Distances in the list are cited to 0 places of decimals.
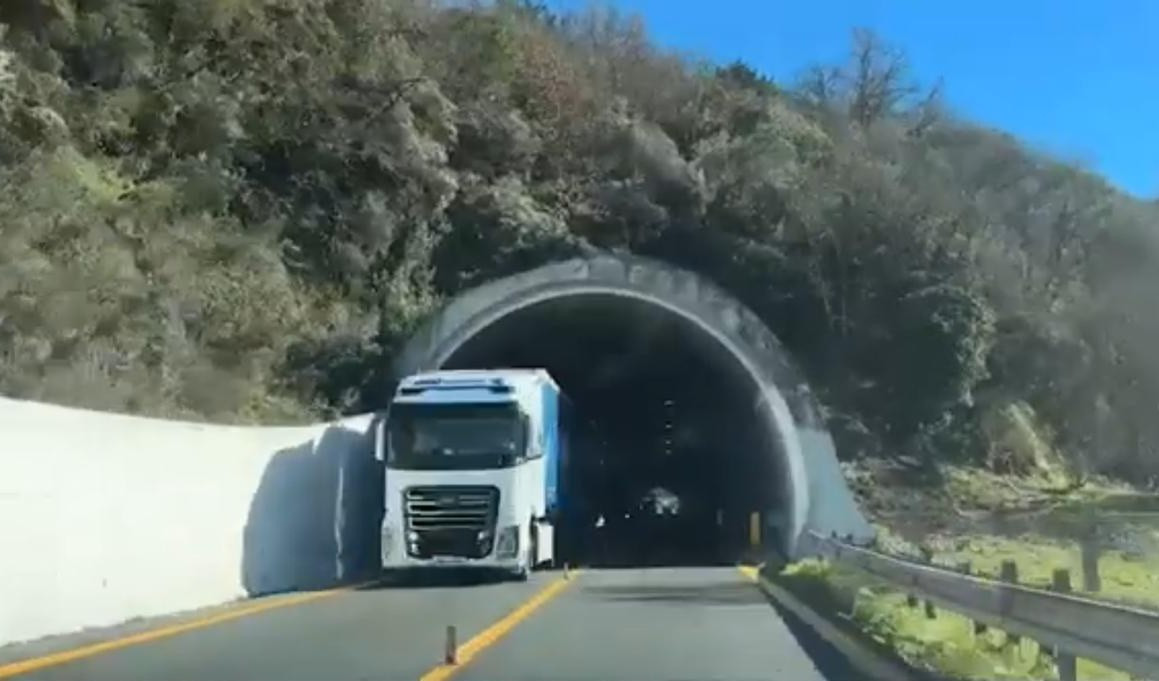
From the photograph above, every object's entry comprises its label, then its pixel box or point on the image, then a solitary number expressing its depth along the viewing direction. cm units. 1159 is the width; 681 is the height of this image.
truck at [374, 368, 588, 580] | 3434
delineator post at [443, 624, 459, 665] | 1614
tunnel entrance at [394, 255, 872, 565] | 4744
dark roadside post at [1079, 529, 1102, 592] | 1750
